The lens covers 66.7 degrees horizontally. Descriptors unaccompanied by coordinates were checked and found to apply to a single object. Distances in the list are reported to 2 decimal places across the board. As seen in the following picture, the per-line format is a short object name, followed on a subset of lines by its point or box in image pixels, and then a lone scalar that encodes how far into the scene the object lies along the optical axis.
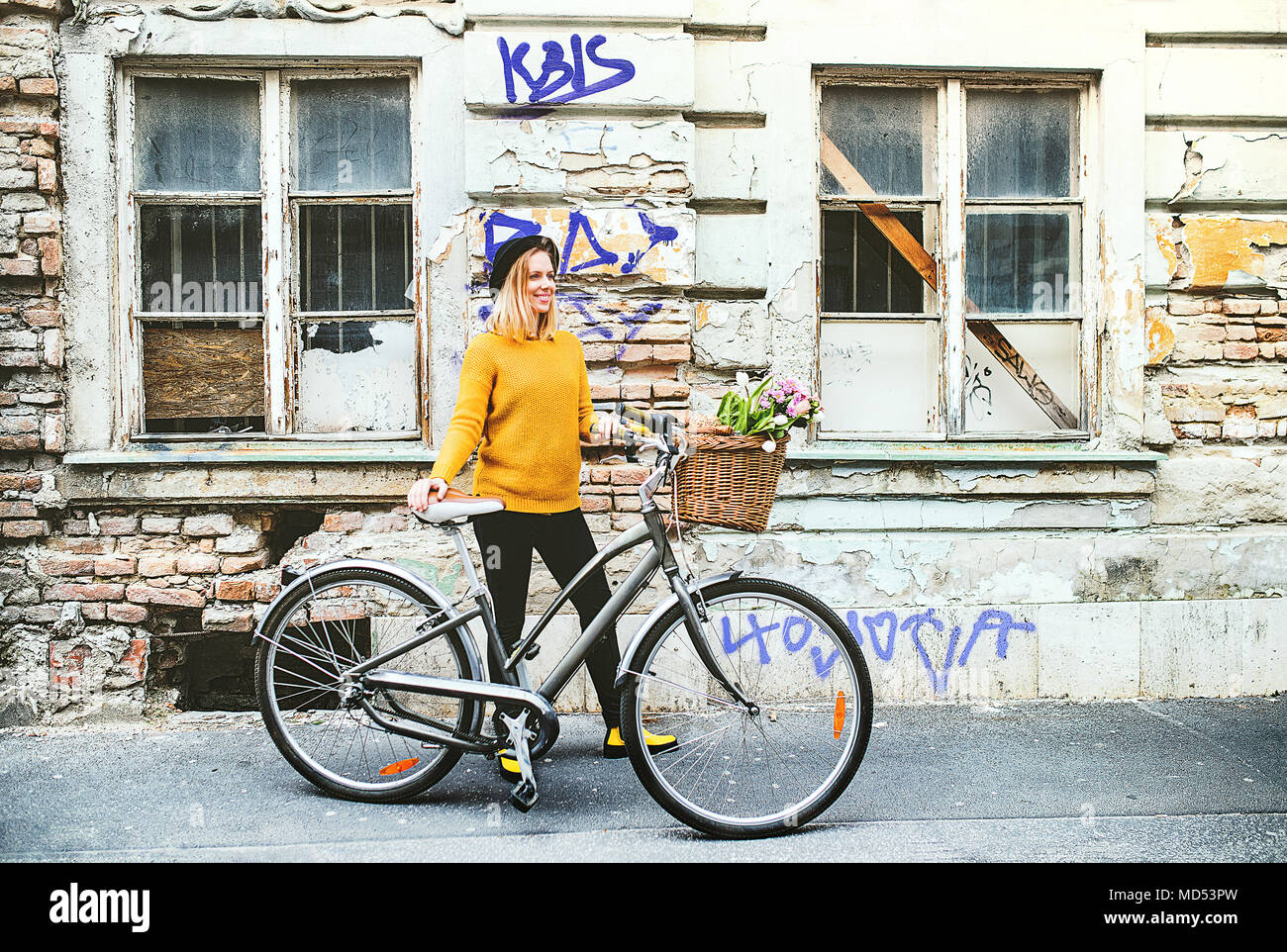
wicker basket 2.79
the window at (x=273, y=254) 4.44
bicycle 3.01
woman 3.34
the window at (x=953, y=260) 4.68
